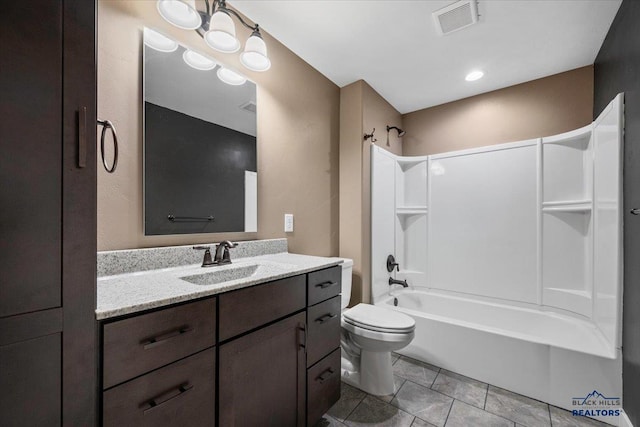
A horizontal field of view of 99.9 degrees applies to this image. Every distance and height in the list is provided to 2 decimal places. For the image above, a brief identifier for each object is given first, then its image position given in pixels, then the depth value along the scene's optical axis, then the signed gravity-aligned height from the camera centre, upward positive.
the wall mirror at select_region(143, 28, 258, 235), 1.31 +0.38
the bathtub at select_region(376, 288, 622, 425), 1.64 -0.97
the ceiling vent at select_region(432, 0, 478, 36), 1.61 +1.25
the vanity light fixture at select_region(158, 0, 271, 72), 1.23 +0.93
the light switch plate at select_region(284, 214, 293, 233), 2.00 -0.07
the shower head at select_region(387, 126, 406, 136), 3.07 +0.97
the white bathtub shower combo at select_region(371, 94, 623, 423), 1.71 -0.38
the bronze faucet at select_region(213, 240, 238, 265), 1.44 -0.22
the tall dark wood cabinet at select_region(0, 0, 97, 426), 0.58 +0.00
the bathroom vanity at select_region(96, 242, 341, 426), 0.75 -0.48
